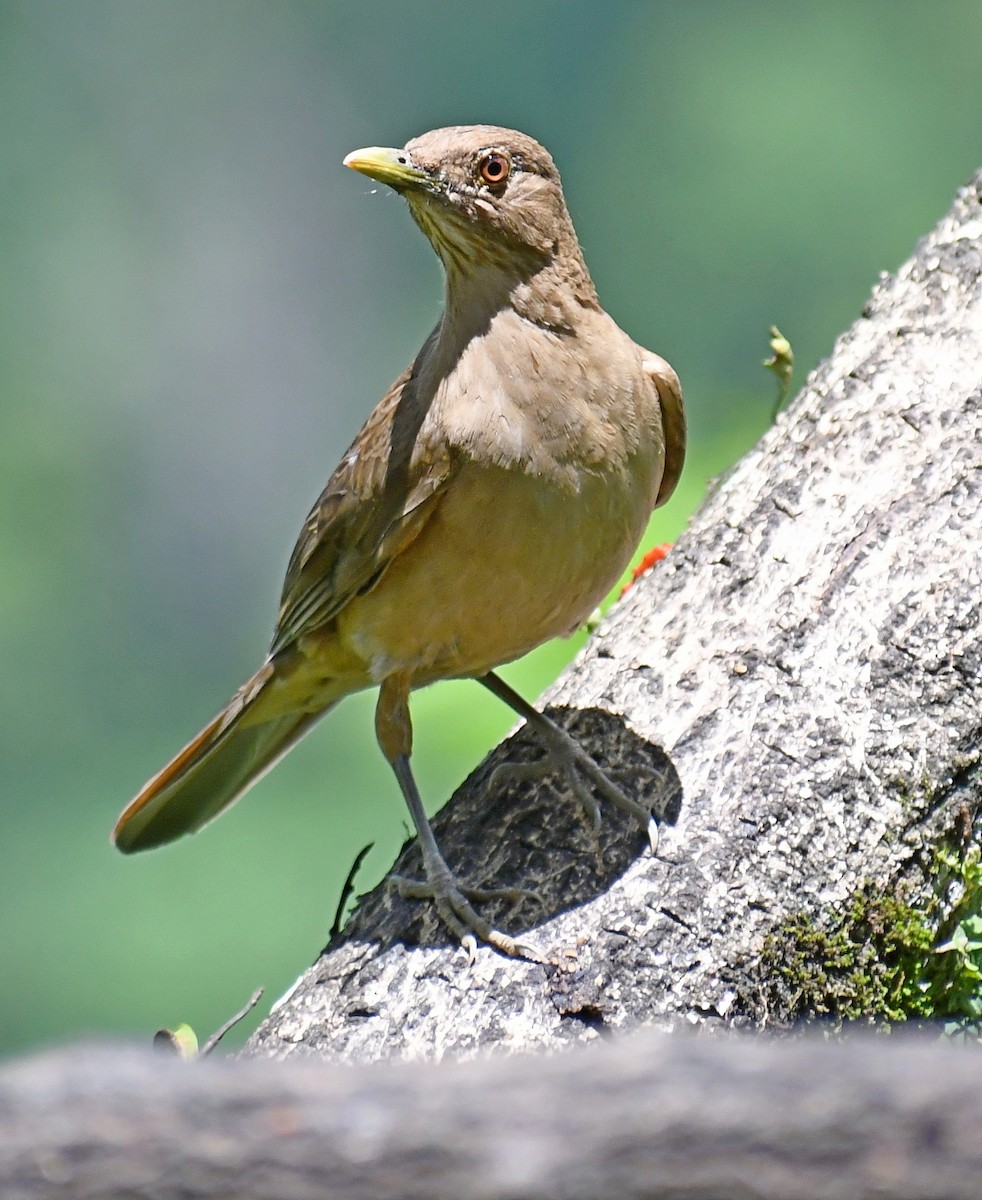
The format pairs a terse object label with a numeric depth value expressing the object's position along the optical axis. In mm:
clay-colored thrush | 6395
